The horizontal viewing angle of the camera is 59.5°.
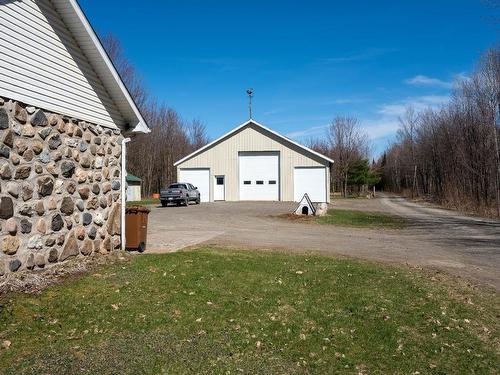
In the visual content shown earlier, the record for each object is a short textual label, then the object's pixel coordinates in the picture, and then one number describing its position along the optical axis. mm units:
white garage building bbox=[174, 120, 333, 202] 37656
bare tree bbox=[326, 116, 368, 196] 62625
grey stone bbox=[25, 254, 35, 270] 6914
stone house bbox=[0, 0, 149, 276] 6645
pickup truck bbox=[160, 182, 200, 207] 31578
